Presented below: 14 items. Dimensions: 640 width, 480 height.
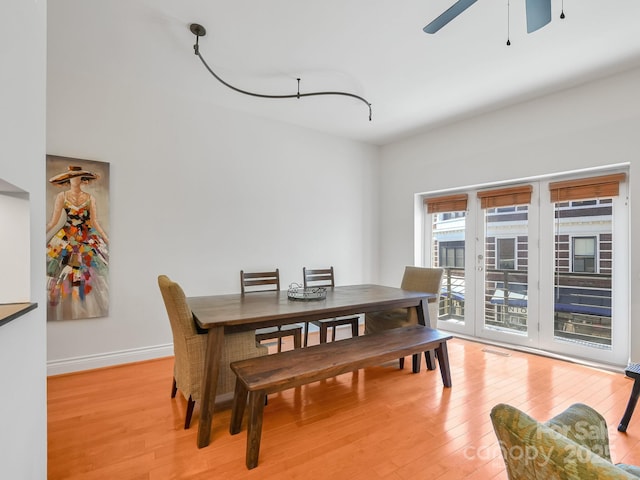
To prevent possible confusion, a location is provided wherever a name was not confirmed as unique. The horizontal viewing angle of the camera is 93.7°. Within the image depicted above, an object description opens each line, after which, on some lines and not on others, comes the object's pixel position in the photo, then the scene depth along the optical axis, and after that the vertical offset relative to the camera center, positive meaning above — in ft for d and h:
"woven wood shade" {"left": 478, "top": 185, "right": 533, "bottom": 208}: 11.53 +1.75
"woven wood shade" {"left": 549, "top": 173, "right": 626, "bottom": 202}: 9.70 +1.78
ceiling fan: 5.08 +4.00
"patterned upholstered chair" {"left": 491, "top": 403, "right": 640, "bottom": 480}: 1.87 -1.42
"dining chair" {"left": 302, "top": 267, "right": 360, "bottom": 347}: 9.89 -2.77
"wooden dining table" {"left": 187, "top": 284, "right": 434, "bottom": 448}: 6.11 -1.74
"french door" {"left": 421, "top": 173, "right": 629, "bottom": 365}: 9.86 -0.96
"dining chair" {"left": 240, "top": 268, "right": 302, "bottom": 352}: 8.87 -1.95
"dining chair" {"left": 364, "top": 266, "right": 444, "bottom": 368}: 10.23 -2.58
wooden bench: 5.46 -2.68
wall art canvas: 8.91 +0.04
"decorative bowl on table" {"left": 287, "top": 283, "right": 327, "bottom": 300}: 8.45 -1.59
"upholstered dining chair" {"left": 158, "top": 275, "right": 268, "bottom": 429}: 6.27 -2.43
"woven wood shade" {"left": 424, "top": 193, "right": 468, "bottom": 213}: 13.47 +1.71
